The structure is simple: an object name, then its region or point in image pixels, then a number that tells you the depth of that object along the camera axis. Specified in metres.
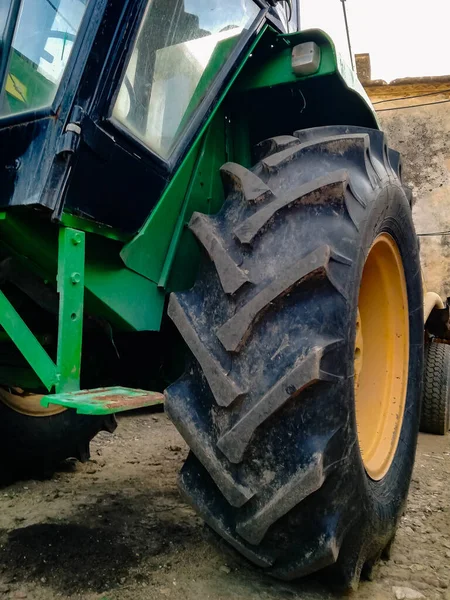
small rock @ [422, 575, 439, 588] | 1.62
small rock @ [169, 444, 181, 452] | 3.14
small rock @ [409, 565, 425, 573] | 1.72
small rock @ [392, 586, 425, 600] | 1.52
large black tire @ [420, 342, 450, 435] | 4.01
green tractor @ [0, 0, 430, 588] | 1.31
